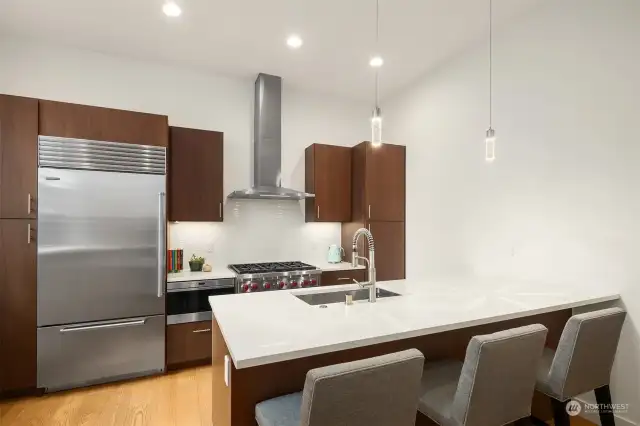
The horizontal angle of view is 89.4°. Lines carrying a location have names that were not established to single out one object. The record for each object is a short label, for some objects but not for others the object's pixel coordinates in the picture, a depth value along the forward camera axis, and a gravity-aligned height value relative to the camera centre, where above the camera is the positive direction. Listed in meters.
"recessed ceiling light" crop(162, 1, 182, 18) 2.56 +1.66
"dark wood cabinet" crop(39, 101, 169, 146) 2.70 +0.80
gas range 3.27 -0.65
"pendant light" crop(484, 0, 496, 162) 2.20 +1.32
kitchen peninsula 1.33 -0.53
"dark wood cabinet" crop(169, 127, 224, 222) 3.34 +0.42
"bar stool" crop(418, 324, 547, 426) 1.32 -0.72
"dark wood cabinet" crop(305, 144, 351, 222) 4.01 +0.41
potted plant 3.51 -0.53
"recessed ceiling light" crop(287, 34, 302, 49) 3.04 +1.67
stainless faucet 2.07 -0.42
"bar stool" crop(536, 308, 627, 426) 1.60 -0.74
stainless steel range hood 3.80 +0.93
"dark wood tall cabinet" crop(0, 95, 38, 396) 2.57 -0.23
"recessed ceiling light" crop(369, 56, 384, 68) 3.42 +1.66
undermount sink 2.19 -0.57
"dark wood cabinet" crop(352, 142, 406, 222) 3.93 +0.41
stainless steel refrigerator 2.68 -0.41
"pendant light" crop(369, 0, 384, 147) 2.15 +0.68
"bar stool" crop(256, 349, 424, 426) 1.03 -0.60
